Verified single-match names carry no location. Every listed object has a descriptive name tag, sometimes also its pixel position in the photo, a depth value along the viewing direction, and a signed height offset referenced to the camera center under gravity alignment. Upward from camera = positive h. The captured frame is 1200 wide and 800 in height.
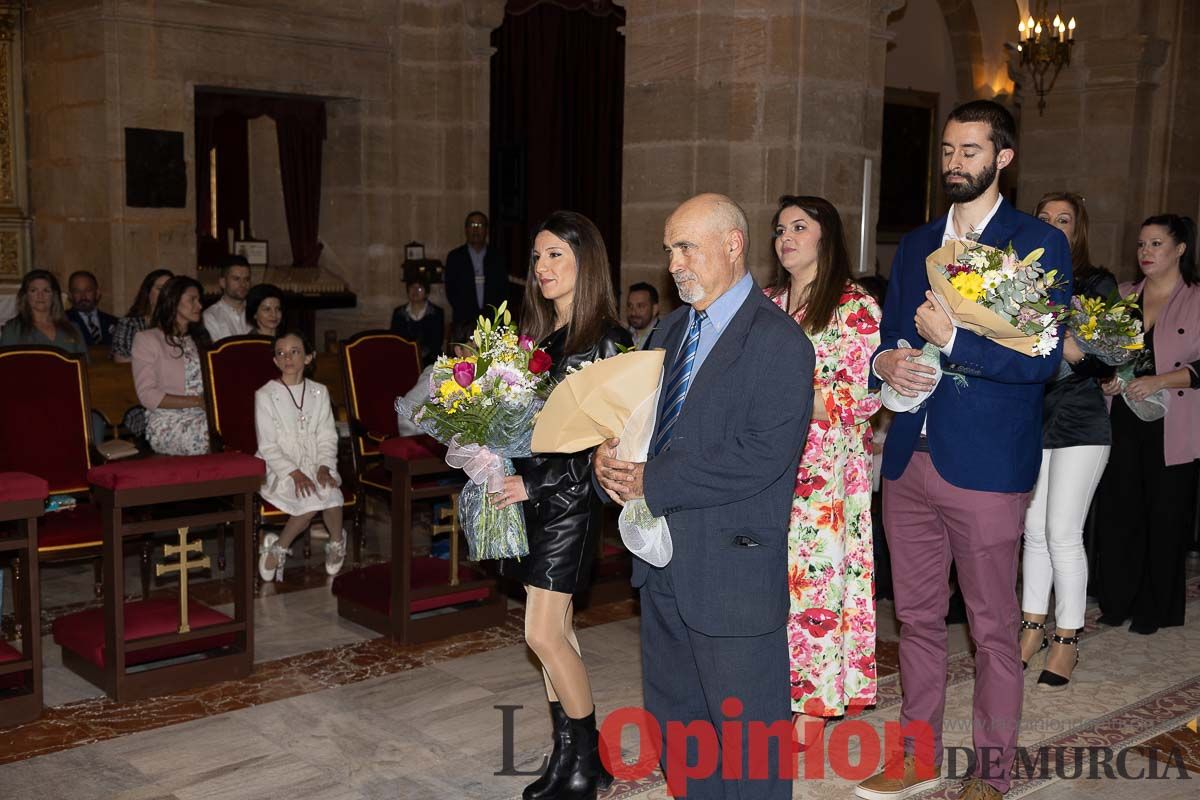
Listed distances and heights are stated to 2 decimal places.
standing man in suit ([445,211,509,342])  10.45 -0.32
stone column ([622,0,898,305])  6.84 +0.77
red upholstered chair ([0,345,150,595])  5.41 -0.87
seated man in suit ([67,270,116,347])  9.23 -0.64
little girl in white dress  5.88 -1.07
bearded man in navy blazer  3.25 -0.58
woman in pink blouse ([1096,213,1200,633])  5.27 -0.94
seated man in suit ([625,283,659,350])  7.41 -0.42
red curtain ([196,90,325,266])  11.70 +0.63
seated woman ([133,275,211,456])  6.39 -0.78
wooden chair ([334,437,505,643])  5.05 -1.49
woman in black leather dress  3.42 -0.77
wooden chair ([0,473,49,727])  4.05 -1.27
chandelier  9.98 +1.64
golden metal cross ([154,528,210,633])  4.51 -1.26
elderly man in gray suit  2.67 -0.53
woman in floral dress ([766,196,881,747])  3.70 -0.71
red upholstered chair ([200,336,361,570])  6.16 -0.80
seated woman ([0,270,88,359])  6.98 -0.55
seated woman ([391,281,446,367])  9.49 -0.68
